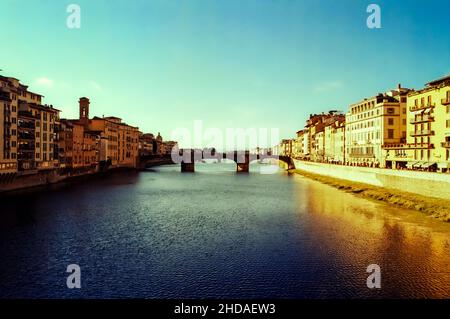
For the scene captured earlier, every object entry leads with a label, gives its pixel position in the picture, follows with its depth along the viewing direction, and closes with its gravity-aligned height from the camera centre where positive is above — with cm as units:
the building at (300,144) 17525 +419
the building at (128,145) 13442 +341
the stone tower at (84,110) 11725 +1412
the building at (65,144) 8388 +242
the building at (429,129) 5319 +351
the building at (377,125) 7381 +576
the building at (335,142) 10074 +299
